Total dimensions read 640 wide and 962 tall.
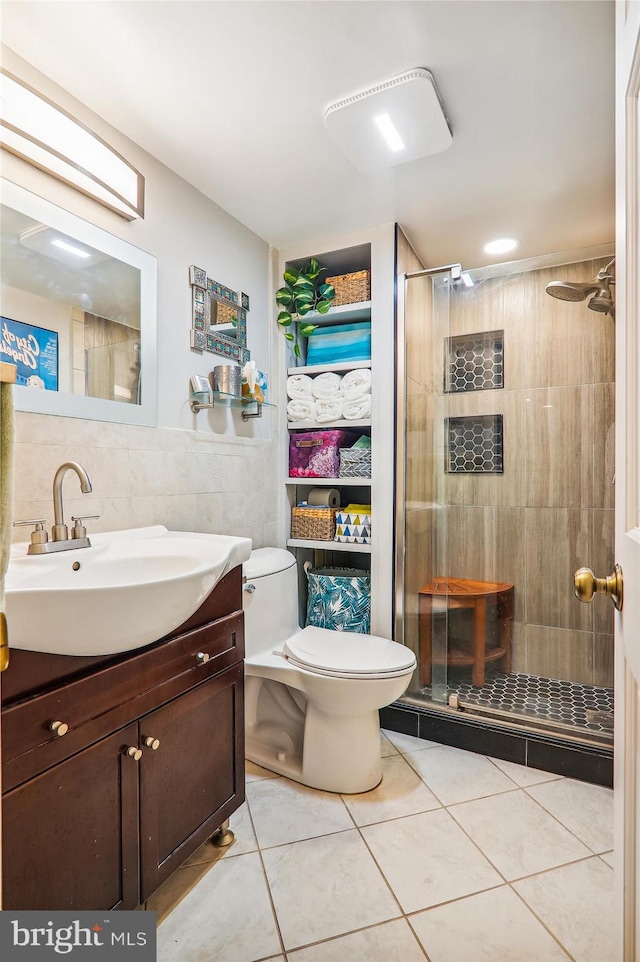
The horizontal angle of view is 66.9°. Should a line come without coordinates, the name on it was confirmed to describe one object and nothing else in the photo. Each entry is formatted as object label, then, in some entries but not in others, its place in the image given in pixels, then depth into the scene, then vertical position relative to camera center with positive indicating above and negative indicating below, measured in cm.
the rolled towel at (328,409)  230 +37
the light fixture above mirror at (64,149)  123 +95
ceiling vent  138 +114
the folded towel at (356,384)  222 +48
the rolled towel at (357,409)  223 +36
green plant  234 +92
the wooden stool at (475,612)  224 -60
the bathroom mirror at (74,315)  126 +50
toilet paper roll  240 -5
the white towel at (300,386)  236 +50
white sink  84 -21
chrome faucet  123 -5
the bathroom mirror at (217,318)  189 +70
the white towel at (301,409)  235 +38
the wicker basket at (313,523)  233 -18
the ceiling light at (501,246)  235 +120
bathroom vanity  87 -60
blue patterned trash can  227 -54
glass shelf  187 +35
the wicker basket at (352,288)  228 +95
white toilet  169 -73
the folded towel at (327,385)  231 +49
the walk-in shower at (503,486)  212 +0
